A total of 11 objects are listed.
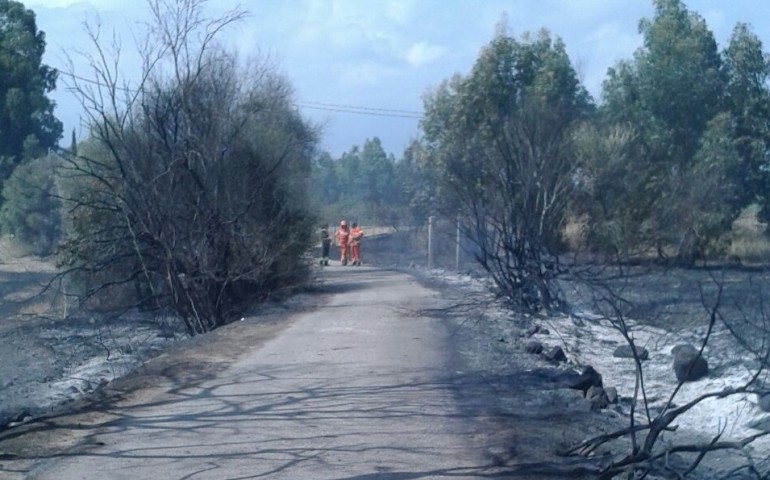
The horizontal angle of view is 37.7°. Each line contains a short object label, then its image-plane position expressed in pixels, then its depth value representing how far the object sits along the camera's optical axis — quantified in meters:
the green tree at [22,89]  39.09
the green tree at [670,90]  43.44
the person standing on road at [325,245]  41.19
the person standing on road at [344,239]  45.19
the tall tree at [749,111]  43.38
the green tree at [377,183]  65.75
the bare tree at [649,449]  9.17
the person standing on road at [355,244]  45.25
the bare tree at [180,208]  24.36
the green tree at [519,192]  24.34
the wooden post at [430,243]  42.12
